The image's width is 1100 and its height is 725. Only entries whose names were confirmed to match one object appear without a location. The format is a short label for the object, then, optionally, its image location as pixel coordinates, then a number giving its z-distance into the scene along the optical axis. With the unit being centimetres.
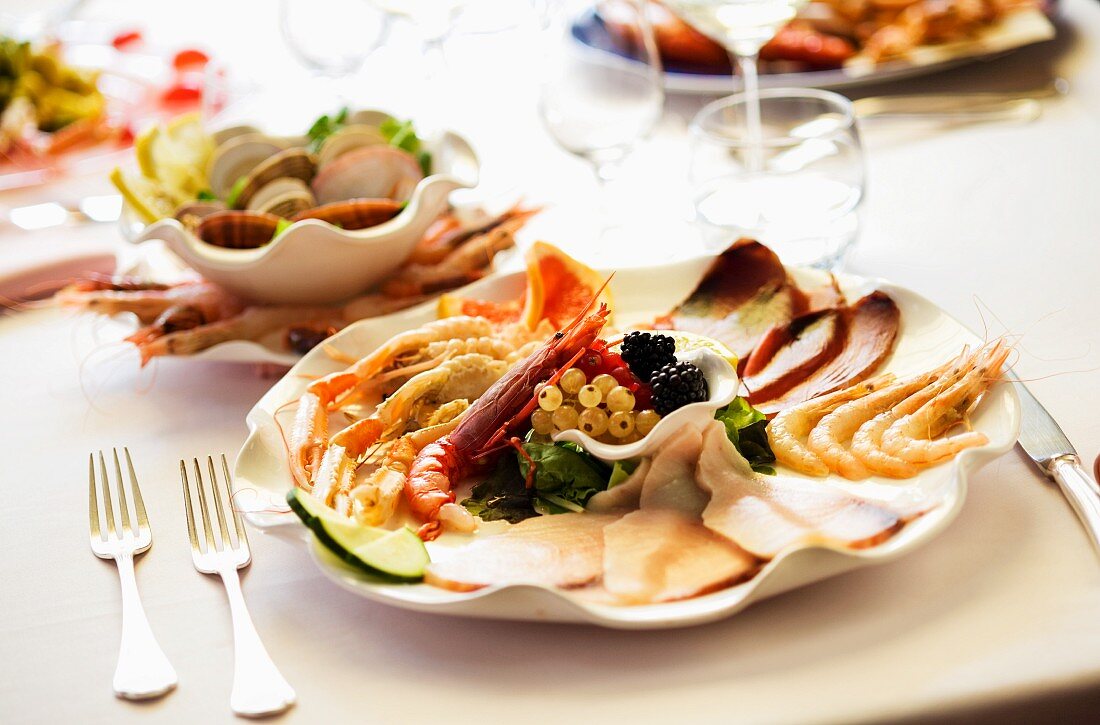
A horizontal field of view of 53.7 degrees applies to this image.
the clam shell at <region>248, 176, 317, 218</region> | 160
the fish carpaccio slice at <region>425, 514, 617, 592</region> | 99
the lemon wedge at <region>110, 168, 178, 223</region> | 164
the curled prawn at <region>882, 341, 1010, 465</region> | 108
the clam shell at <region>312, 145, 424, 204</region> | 167
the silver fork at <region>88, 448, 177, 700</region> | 99
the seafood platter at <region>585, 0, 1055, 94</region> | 210
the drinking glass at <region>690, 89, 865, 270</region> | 156
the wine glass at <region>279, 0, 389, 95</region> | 216
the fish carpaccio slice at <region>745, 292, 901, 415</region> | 128
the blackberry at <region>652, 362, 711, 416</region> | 112
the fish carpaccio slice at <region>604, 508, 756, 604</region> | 96
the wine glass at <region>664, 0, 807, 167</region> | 174
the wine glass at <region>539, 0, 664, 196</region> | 181
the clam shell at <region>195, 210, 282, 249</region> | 152
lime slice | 100
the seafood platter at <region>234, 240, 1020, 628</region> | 98
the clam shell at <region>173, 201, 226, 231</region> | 162
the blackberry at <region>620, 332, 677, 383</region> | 119
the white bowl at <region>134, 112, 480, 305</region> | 148
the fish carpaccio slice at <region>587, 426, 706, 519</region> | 108
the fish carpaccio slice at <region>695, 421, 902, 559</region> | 98
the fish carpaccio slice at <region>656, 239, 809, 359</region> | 140
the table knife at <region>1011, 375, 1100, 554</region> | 106
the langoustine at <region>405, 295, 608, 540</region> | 115
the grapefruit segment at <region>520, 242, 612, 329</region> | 148
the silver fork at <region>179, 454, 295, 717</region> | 96
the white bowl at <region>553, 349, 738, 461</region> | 108
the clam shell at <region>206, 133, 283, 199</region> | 174
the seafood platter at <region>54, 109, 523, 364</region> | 151
